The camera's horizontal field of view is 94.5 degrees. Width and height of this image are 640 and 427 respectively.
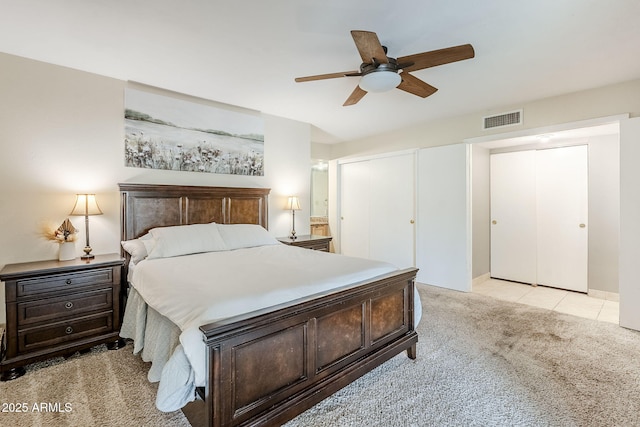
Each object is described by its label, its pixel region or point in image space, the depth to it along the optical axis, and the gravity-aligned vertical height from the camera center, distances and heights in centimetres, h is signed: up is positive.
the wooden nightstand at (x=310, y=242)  406 -39
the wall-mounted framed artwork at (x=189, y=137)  324 +95
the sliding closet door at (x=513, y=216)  470 -4
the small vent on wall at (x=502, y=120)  376 +123
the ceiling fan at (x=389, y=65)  196 +112
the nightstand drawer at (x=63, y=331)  222 -94
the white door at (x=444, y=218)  420 -7
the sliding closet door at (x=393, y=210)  489 +7
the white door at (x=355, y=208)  556 +11
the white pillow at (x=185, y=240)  278 -26
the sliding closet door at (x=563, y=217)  425 -6
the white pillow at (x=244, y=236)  329 -25
